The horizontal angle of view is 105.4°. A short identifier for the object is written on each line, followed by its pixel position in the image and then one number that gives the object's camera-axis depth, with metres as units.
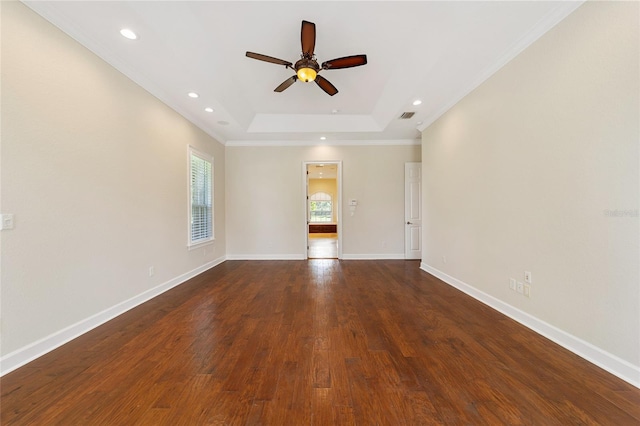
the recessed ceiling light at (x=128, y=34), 2.27
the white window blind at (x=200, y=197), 4.36
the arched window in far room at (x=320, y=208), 13.87
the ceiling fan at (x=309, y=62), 2.40
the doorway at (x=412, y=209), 5.84
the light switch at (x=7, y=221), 1.75
